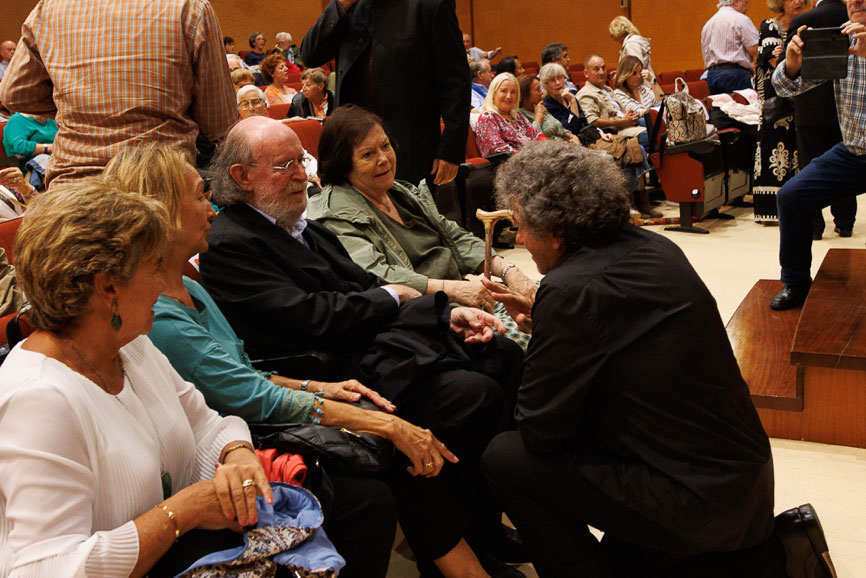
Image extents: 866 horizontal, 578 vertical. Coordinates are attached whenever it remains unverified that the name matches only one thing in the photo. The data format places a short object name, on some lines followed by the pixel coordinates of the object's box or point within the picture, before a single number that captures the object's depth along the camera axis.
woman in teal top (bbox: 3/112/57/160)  5.05
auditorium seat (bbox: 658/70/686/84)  10.55
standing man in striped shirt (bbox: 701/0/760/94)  7.62
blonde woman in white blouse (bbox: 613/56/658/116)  6.78
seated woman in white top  1.17
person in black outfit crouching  1.59
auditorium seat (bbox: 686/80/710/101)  7.32
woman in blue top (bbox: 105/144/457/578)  1.67
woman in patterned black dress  5.27
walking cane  2.67
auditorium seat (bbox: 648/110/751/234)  5.65
